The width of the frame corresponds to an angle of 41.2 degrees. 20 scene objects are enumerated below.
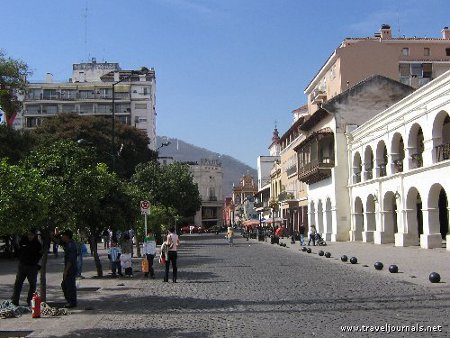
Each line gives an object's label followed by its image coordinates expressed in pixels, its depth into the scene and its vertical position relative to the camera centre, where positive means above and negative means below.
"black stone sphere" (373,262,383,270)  20.34 -1.47
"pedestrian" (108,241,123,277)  19.89 -1.06
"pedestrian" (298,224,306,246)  41.55 -0.99
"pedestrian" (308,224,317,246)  42.41 -0.81
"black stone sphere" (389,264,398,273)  19.08 -1.48
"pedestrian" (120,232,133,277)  19.67 -0.93
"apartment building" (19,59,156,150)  104.44 +22.23
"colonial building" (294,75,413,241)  45.78 +7.63
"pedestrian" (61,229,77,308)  12.57 -0.88
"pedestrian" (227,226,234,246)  44.31 -0.70
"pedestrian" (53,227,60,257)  13.89 -0.15
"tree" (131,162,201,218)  58.50 +4.35
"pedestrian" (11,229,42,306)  12.29 -0.67
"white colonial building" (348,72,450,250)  30.03 +3.09
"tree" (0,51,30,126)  23.52 +6.07
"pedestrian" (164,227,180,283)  17.97 -0.83
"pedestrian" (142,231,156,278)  19.83 -0.83
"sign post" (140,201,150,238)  23.69 +0.74
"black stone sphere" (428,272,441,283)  15.66 -1.46
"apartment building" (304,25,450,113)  54.44 +15.53
